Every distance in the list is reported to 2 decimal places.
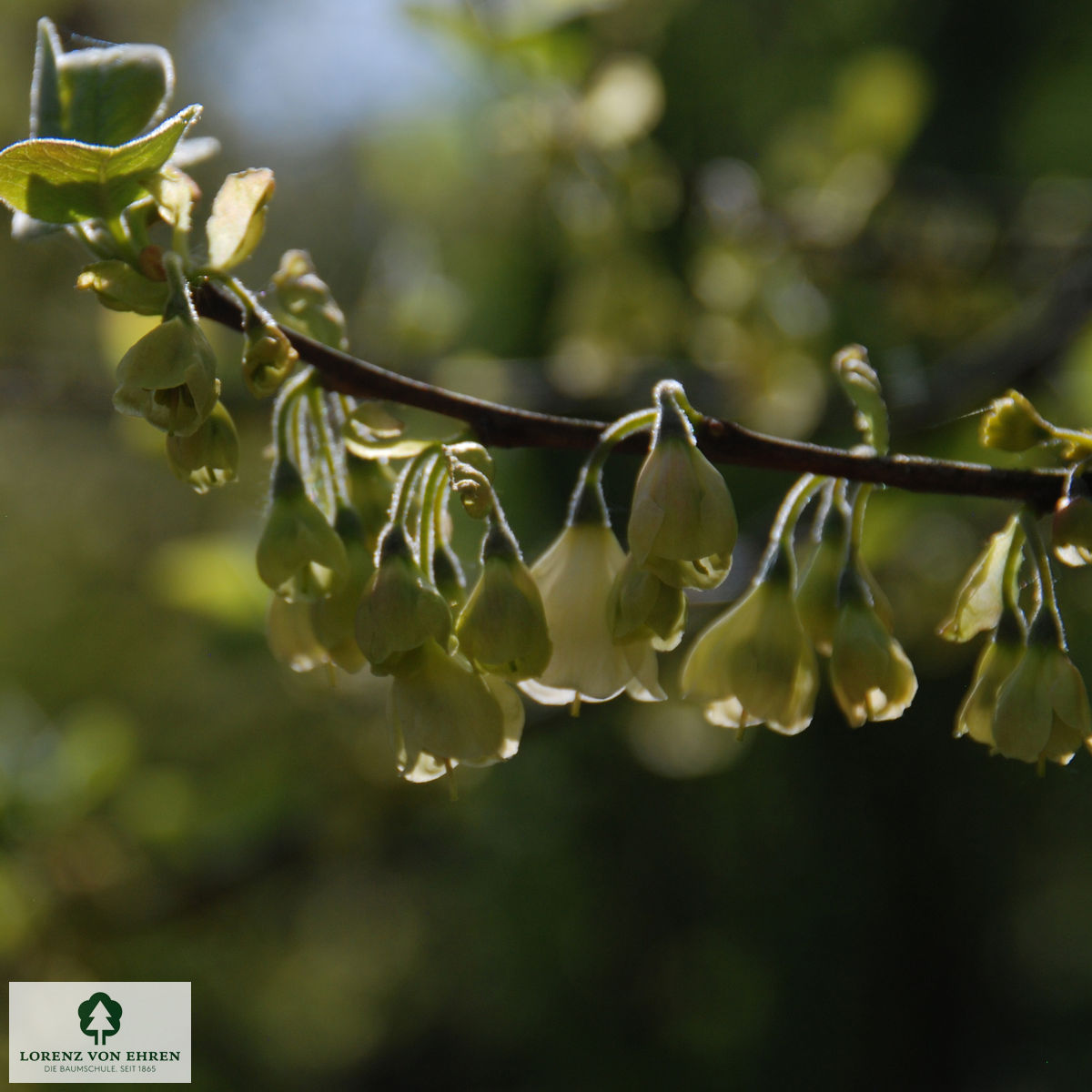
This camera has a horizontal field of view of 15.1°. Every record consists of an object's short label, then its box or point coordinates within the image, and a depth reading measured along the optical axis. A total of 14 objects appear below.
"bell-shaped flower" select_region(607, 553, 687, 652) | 0.39
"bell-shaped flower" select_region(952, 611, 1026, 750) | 0.40
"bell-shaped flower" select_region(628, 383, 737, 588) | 0.39
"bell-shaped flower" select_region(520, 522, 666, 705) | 0.40
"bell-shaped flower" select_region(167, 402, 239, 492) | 0.39
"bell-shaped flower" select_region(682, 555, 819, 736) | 0.41
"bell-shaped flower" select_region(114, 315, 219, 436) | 0.38
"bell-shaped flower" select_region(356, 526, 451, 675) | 0.39
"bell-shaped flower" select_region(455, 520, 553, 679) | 0.39
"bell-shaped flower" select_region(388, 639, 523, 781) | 0.39
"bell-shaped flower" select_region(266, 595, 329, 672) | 0.40
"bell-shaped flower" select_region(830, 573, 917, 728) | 0.40
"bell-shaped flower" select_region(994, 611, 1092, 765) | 0.40
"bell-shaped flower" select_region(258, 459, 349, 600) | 0.40
